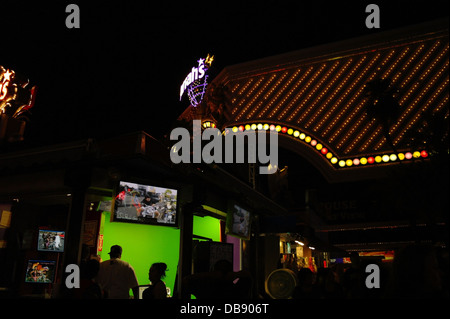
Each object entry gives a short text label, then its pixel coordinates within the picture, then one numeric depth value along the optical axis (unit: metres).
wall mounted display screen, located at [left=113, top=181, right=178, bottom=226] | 6.48
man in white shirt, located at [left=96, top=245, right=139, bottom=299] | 6.31
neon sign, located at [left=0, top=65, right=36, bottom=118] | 12.65
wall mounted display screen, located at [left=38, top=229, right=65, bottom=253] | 7.47
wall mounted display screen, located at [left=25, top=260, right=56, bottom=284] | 7.32
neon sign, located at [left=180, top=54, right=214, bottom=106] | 16.42
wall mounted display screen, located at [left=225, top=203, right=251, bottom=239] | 8.80
